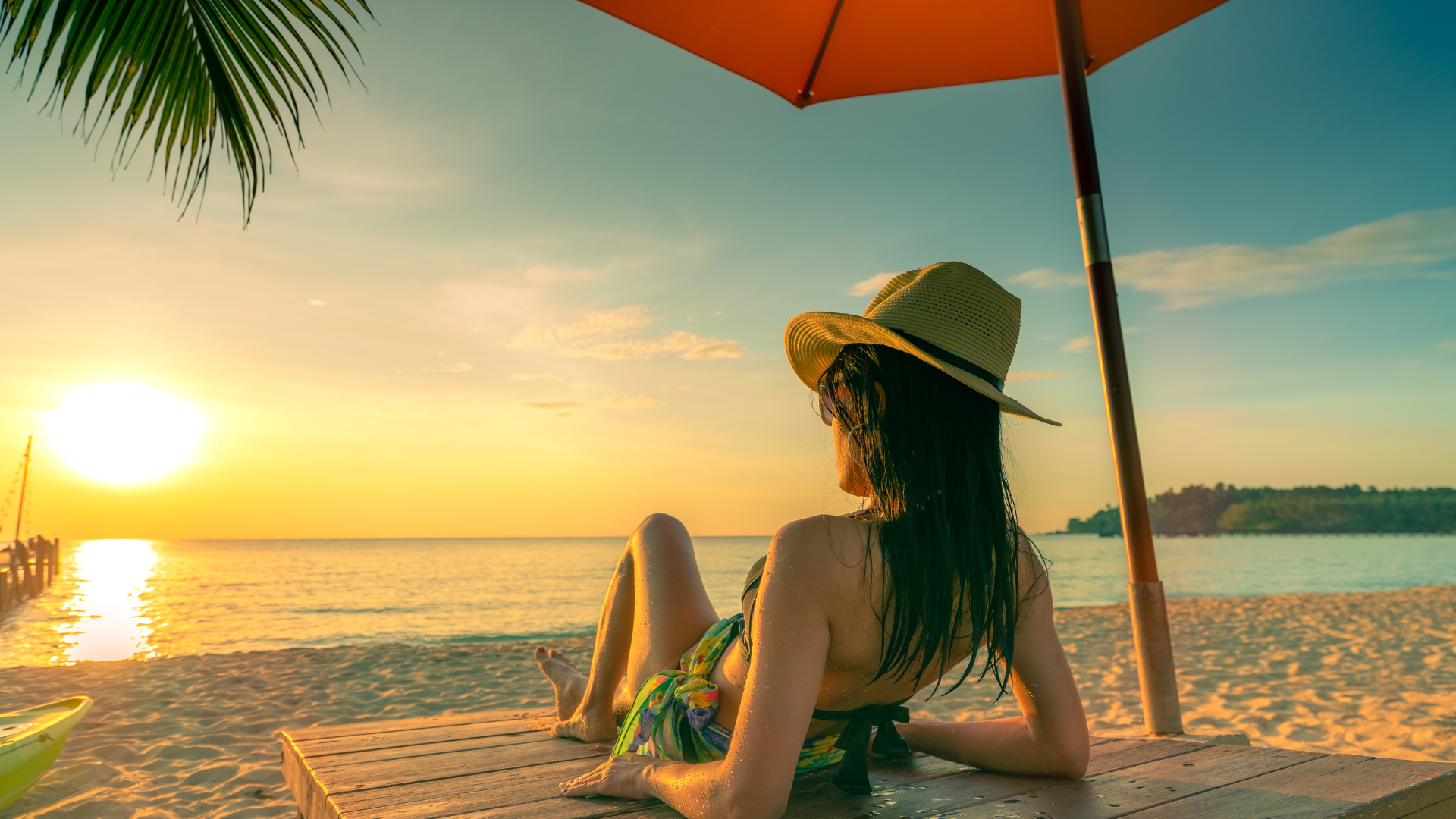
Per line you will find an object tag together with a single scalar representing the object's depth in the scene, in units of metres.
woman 1.19
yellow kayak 3.29
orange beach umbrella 2.52
